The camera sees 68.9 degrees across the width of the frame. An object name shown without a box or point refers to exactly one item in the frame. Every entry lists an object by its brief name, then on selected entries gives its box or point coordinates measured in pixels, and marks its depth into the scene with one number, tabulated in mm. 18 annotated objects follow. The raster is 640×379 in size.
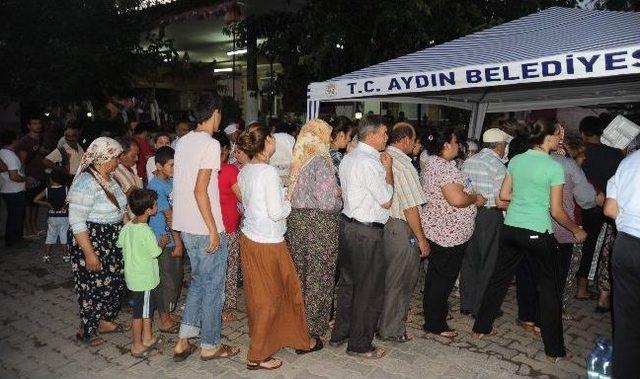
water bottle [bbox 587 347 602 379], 3387
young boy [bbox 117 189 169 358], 3791
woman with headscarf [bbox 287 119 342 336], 3875
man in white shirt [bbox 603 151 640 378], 2945
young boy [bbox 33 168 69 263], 6379
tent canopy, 3932
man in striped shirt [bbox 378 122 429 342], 3932
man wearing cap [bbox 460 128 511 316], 4543
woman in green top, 3711
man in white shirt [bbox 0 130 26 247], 7074
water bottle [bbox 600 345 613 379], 3333
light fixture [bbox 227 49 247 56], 15675
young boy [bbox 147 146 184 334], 4219
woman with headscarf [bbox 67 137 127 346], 3764
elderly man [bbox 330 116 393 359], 3639
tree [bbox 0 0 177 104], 8359
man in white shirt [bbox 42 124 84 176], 7018
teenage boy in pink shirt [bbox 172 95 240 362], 3441
